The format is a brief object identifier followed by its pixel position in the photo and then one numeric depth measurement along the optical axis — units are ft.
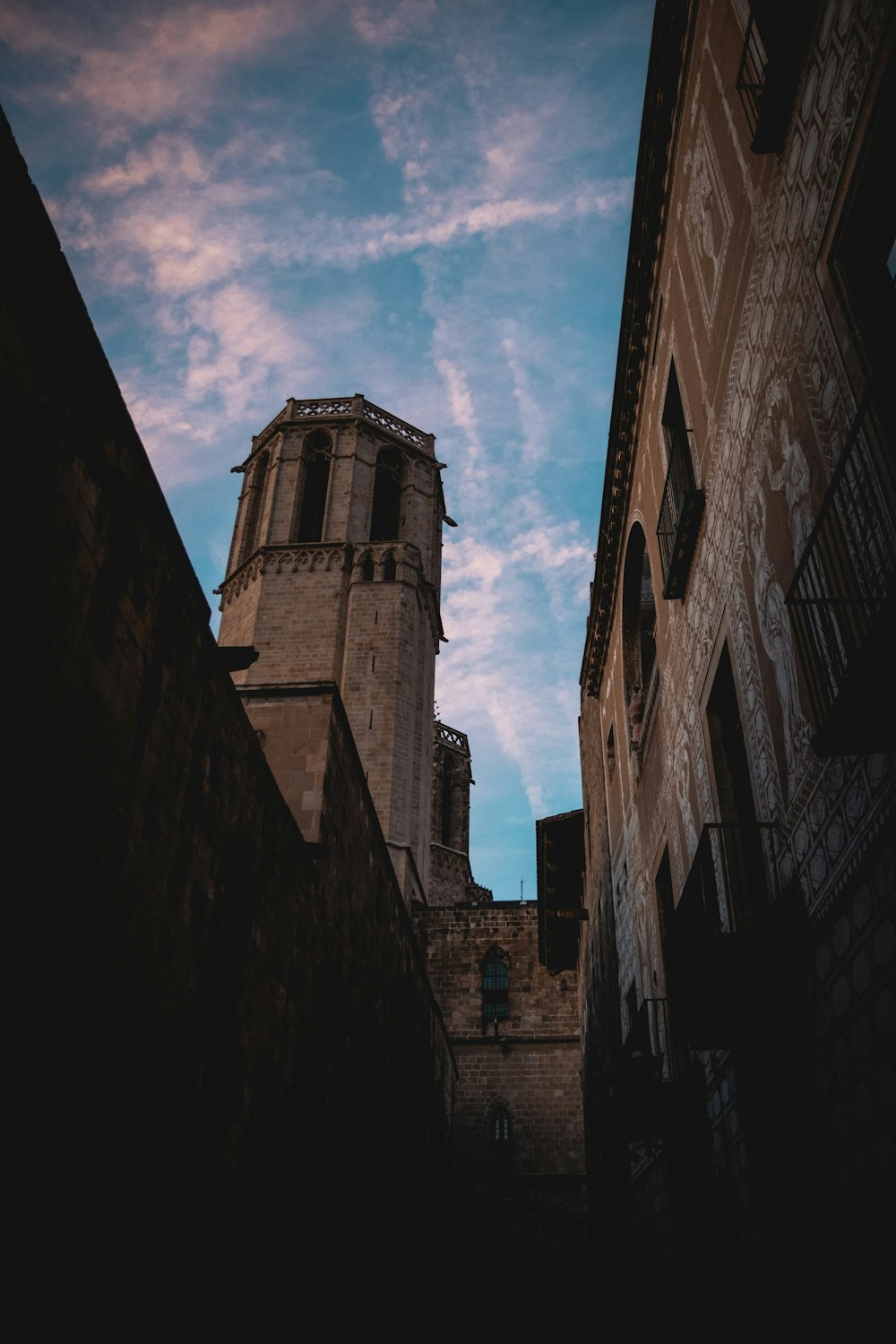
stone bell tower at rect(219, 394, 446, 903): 106.11
